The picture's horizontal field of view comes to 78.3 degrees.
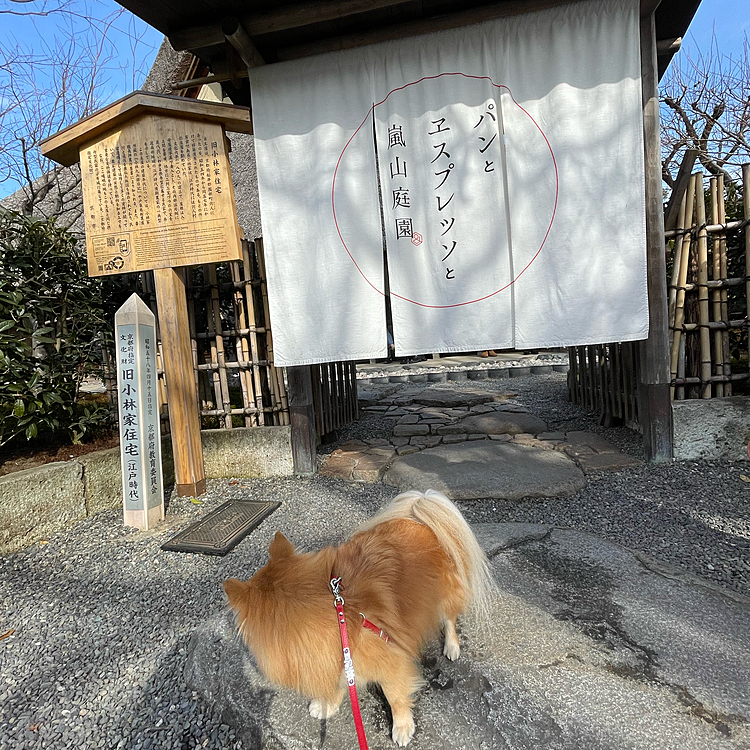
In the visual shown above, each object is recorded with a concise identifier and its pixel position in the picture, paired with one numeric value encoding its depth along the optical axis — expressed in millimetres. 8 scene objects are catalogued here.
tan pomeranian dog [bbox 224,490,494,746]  1400
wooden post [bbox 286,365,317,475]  4496
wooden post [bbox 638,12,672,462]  3877
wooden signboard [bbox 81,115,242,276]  4016
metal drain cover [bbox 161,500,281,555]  3252
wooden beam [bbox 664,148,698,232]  4043
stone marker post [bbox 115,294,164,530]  3646
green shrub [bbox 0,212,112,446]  3842
